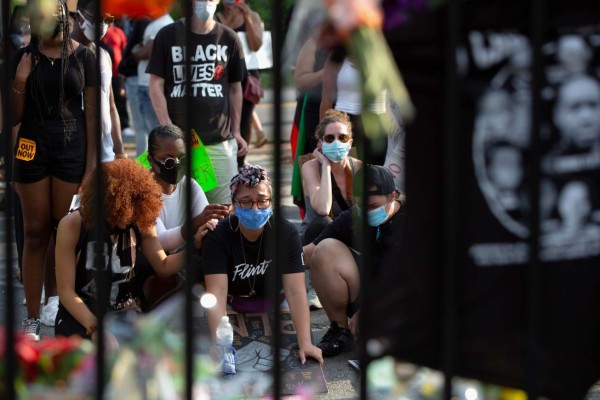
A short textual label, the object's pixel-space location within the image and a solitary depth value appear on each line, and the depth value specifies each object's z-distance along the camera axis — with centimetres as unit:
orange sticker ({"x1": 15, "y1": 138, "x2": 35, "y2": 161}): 970
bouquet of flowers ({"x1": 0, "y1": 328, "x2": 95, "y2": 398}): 358
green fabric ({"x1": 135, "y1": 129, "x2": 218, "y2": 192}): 1101
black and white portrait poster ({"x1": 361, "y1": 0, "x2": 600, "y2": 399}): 360
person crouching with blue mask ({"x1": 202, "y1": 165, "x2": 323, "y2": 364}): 932
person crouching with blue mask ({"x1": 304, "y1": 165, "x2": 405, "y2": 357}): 962
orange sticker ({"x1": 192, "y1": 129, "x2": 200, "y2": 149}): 1116
